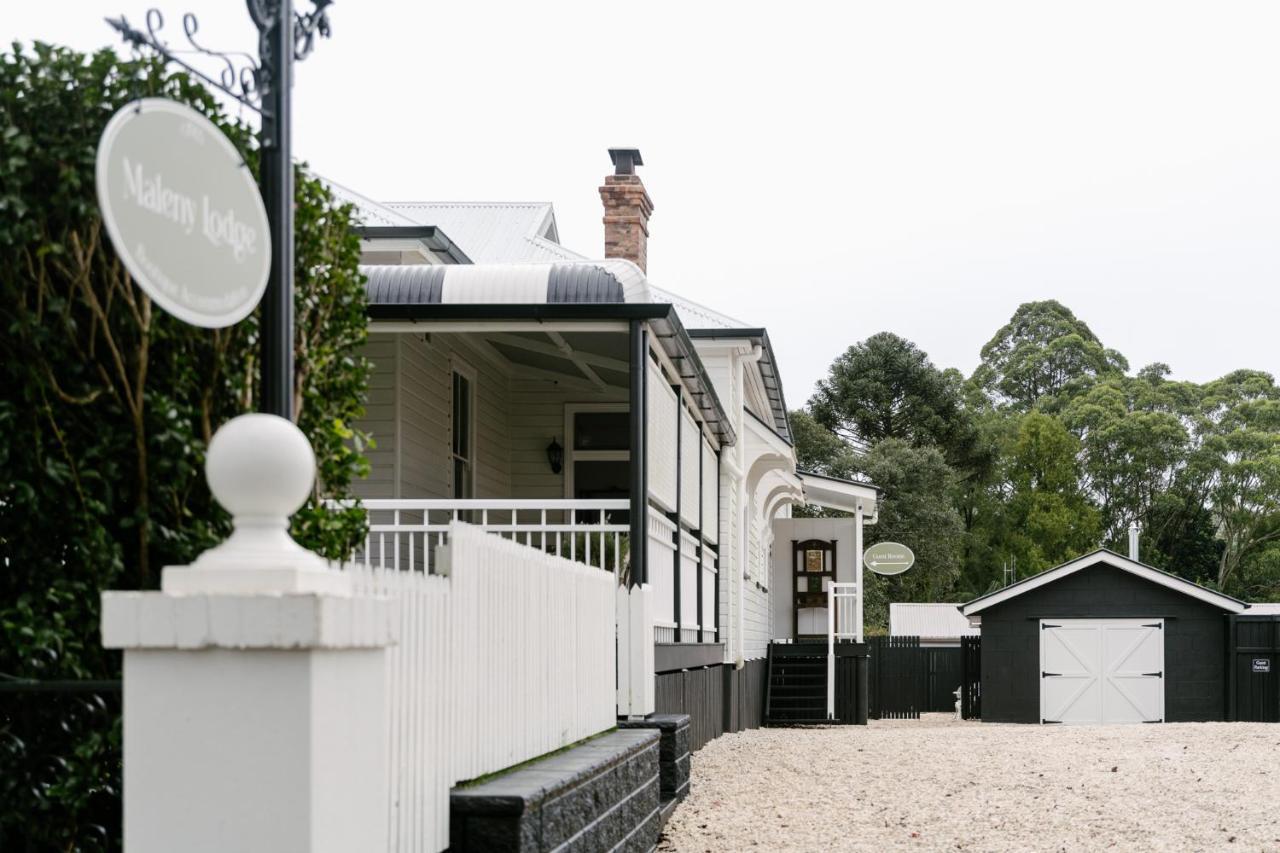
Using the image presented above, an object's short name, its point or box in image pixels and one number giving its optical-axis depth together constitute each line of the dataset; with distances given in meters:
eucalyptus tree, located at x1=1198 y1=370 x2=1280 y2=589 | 60.53
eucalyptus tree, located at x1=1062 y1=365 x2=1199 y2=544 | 61.34
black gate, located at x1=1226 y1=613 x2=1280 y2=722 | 26.69
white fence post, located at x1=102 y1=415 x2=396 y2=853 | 3.19
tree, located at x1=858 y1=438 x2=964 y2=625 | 52.28
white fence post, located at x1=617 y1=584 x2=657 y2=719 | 10.16
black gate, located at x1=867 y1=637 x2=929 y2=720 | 31.45
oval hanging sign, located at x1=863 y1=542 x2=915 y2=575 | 30.75
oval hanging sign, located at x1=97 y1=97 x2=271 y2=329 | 4.29
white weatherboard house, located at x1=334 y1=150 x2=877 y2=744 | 11.05
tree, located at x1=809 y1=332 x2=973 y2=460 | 57.94
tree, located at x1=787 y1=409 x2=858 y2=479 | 54.31
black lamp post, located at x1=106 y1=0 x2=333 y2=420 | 5.02
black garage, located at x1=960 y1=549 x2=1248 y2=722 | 27.62
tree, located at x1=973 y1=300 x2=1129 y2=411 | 72.12
